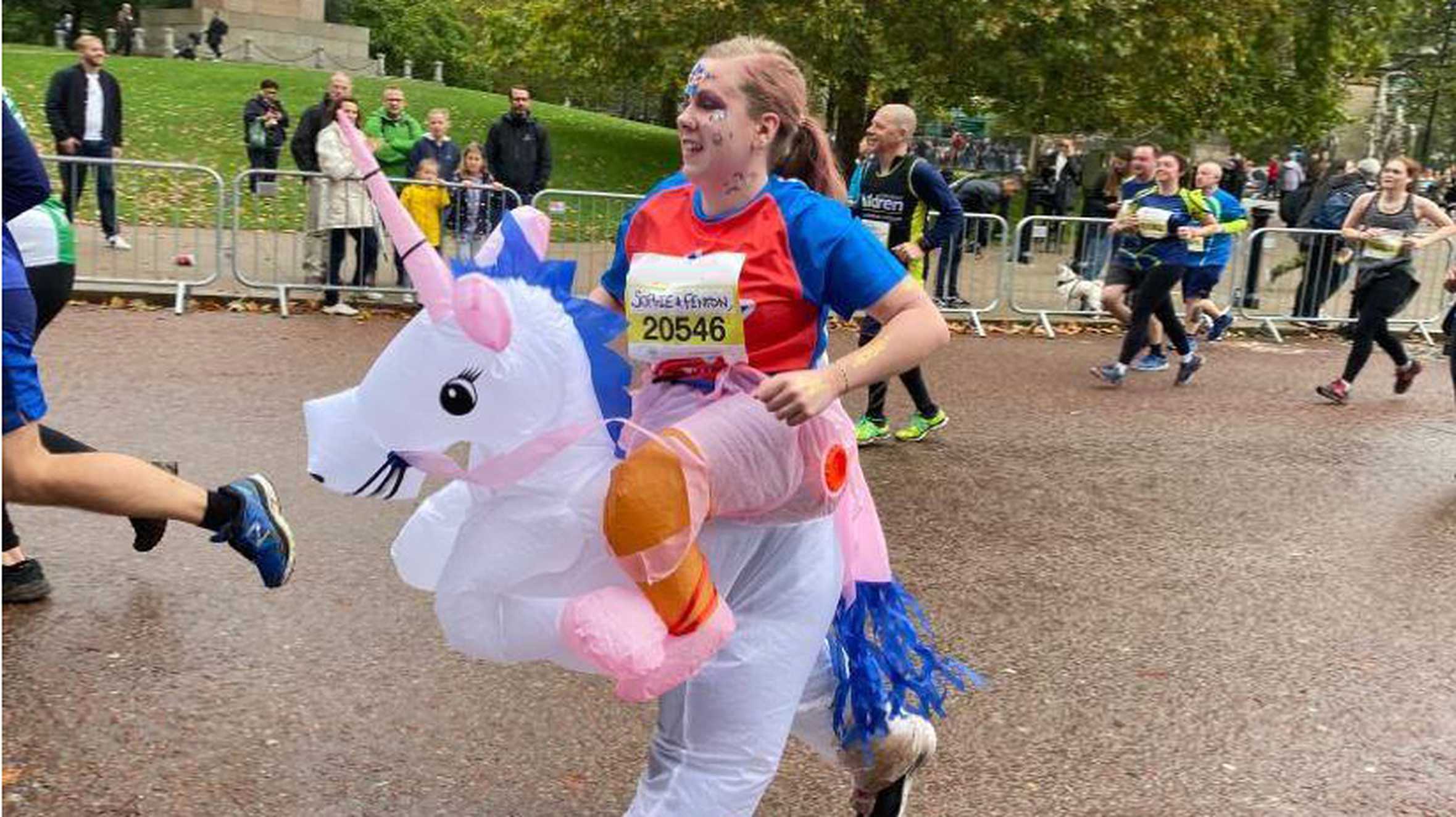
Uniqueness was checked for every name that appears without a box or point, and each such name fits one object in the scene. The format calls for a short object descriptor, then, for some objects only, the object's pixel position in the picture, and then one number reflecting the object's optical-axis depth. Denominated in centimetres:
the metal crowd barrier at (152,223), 1078
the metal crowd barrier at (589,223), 1126
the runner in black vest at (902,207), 758
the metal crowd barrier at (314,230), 1089
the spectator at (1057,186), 2095
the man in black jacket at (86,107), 1236
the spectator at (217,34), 4009
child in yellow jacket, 1067
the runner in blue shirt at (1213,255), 1057
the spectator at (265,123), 1584
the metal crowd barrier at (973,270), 1277
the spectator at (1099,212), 1351
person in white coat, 1084
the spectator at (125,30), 4475
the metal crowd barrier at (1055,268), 1309
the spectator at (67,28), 5444
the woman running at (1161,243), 988
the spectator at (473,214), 1116
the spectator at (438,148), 1173
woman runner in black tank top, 955
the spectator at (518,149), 1313
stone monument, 4153
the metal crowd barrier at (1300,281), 1340
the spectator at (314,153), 1110
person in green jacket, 1204
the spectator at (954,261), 1271
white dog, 1302
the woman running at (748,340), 270
